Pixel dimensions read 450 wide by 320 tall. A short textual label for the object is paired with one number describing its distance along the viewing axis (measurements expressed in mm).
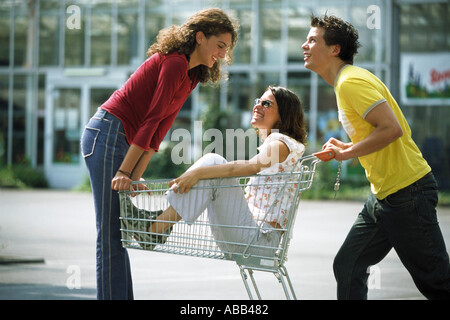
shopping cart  6723
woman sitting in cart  6776
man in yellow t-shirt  6288
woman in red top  7118
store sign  34975
